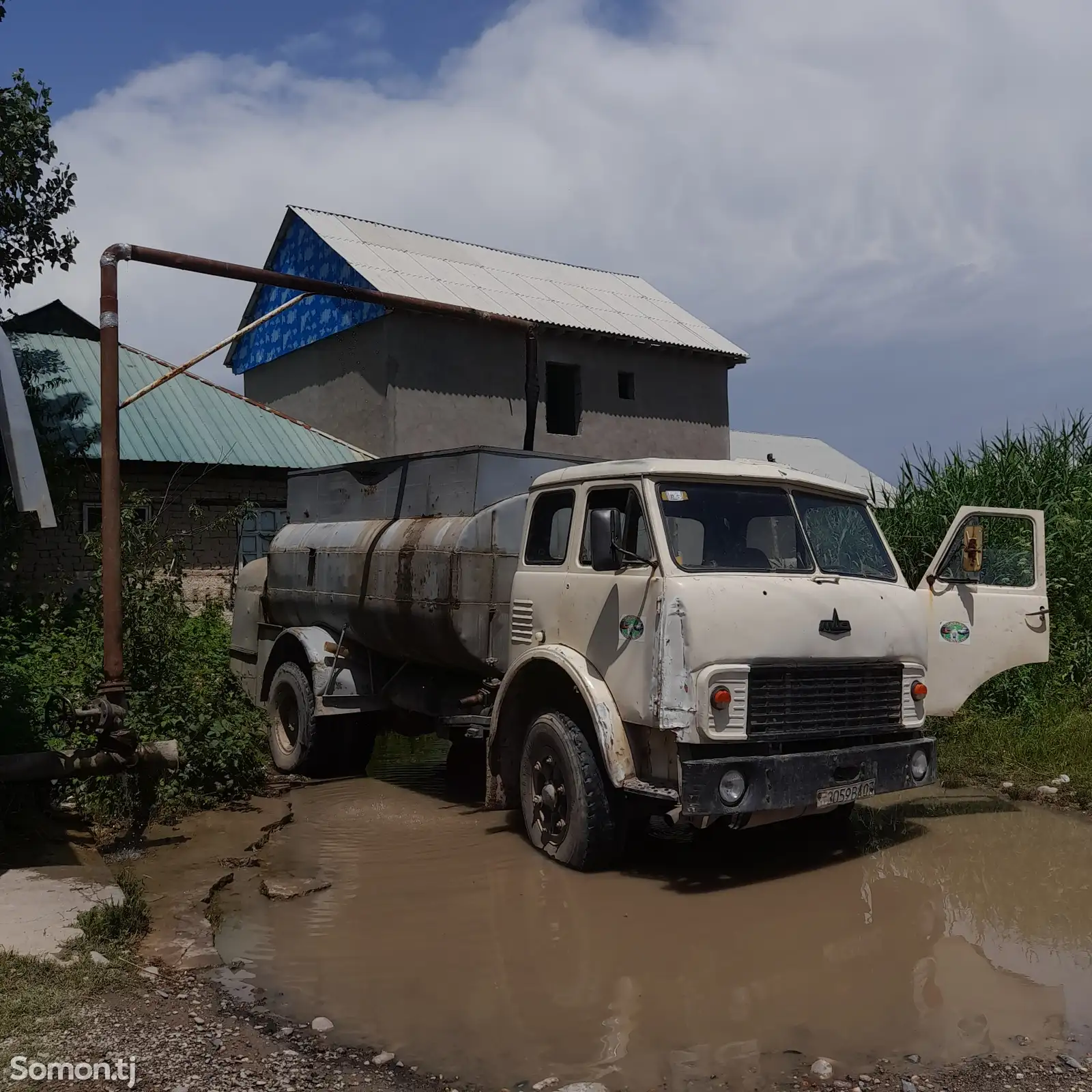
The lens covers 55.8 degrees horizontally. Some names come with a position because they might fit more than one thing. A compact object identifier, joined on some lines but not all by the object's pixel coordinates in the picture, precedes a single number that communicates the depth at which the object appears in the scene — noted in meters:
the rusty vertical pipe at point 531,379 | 10.44
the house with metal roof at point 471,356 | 19.09
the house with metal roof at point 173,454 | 14.23
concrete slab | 4.71
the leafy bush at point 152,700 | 7.64
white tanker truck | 5.52
